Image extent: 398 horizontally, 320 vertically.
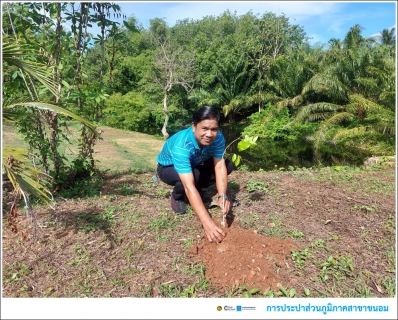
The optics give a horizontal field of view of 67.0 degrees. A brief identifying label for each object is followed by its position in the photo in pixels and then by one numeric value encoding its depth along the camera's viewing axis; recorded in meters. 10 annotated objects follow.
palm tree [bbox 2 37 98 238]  1.88
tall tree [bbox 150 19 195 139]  18.69
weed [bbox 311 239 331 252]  2.56
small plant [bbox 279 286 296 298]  2.05
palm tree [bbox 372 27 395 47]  20.66
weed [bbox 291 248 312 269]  2.37
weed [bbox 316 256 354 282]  2.27
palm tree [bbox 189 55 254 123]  20.92
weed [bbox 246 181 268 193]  3.65
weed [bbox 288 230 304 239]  2.70
